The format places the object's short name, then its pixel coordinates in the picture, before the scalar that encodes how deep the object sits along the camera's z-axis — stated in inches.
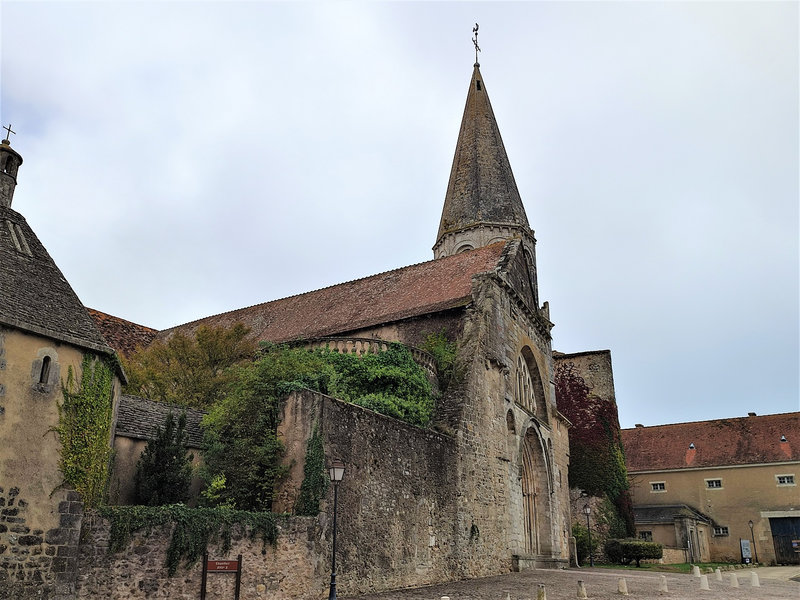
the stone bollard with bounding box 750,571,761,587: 730.8
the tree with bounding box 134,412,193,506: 563.8
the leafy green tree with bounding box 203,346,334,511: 572.1
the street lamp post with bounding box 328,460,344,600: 510.6
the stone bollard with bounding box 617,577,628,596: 603.8
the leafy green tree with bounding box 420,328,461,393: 858.8
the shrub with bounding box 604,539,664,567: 1199.7
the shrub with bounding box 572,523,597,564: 1258.0
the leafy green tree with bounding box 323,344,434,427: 738.8
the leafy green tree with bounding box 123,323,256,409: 888.3
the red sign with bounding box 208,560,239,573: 468.8
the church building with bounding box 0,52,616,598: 448.5
